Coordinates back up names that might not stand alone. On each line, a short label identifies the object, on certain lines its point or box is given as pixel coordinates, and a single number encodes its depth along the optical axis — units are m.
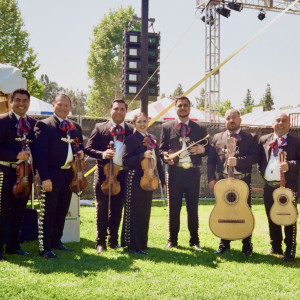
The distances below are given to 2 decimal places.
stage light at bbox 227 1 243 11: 16.31
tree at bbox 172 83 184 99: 108.74
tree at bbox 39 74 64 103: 93.82
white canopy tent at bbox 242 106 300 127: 29.25
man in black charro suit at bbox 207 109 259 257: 4.91
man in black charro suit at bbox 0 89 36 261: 4.28
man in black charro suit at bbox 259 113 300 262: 4.73
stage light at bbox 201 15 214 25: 16.42
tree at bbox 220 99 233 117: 54.44
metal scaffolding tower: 16.41
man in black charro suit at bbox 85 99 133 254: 4.95
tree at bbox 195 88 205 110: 81.90
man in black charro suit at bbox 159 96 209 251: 5.14
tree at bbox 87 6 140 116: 34.34
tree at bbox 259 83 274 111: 77.12
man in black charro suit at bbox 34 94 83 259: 4.46
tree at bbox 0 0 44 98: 22.86
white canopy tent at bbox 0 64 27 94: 6.43
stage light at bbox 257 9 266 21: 17.31
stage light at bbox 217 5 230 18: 16.33
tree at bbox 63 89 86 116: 65.61
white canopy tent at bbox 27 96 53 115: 14.12
